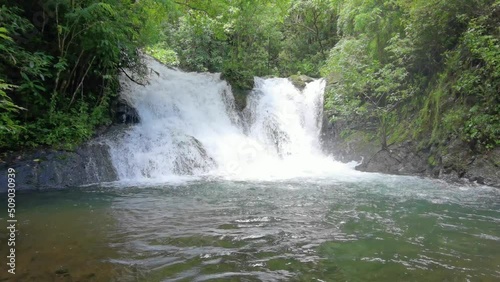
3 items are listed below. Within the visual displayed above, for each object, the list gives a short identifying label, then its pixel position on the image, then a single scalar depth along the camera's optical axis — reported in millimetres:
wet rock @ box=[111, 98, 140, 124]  11875
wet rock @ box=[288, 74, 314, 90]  15773
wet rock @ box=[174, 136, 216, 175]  10328
